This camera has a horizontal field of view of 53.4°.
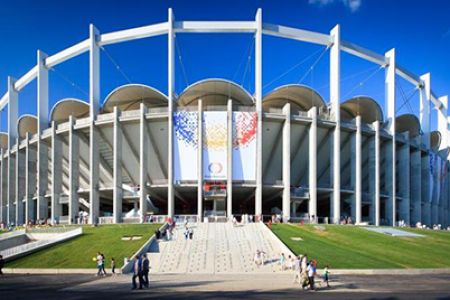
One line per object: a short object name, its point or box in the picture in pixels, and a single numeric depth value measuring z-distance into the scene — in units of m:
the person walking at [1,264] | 23.84
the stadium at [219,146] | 48.44
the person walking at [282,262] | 25.71
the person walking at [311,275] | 18.00
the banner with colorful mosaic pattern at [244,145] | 48.44
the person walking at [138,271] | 18.00
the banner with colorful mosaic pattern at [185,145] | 48.38
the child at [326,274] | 19.45
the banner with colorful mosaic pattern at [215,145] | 48.34
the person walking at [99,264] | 23.37
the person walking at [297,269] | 20.72
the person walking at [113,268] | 24.17
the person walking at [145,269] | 18.20
